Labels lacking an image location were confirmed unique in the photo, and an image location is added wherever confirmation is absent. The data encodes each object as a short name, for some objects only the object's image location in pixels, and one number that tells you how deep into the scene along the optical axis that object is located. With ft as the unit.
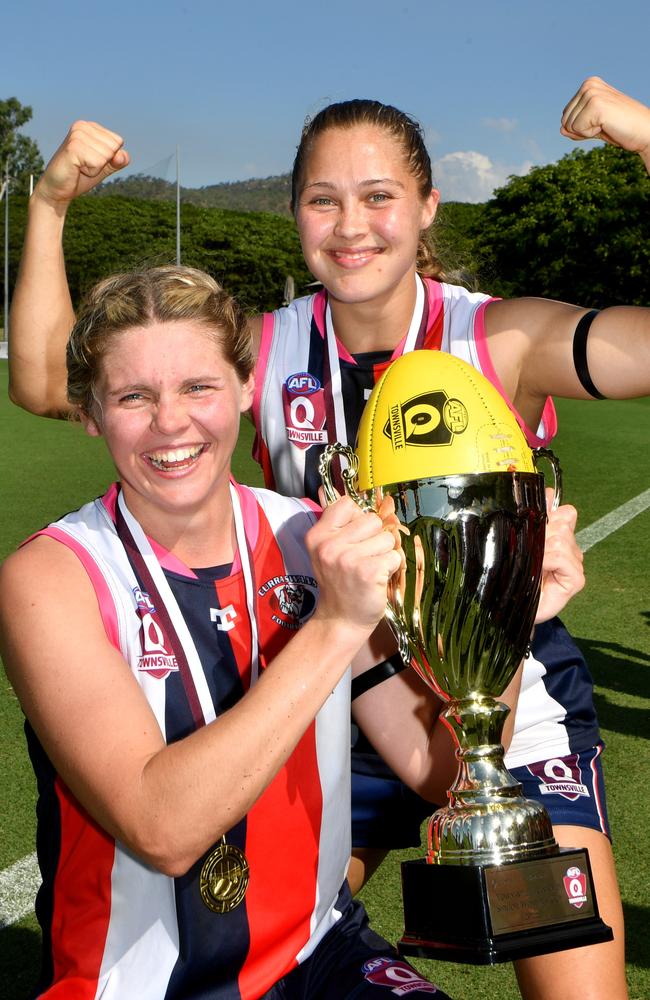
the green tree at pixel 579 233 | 182.19
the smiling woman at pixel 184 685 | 5.67
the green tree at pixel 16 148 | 248.52
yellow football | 6.42
